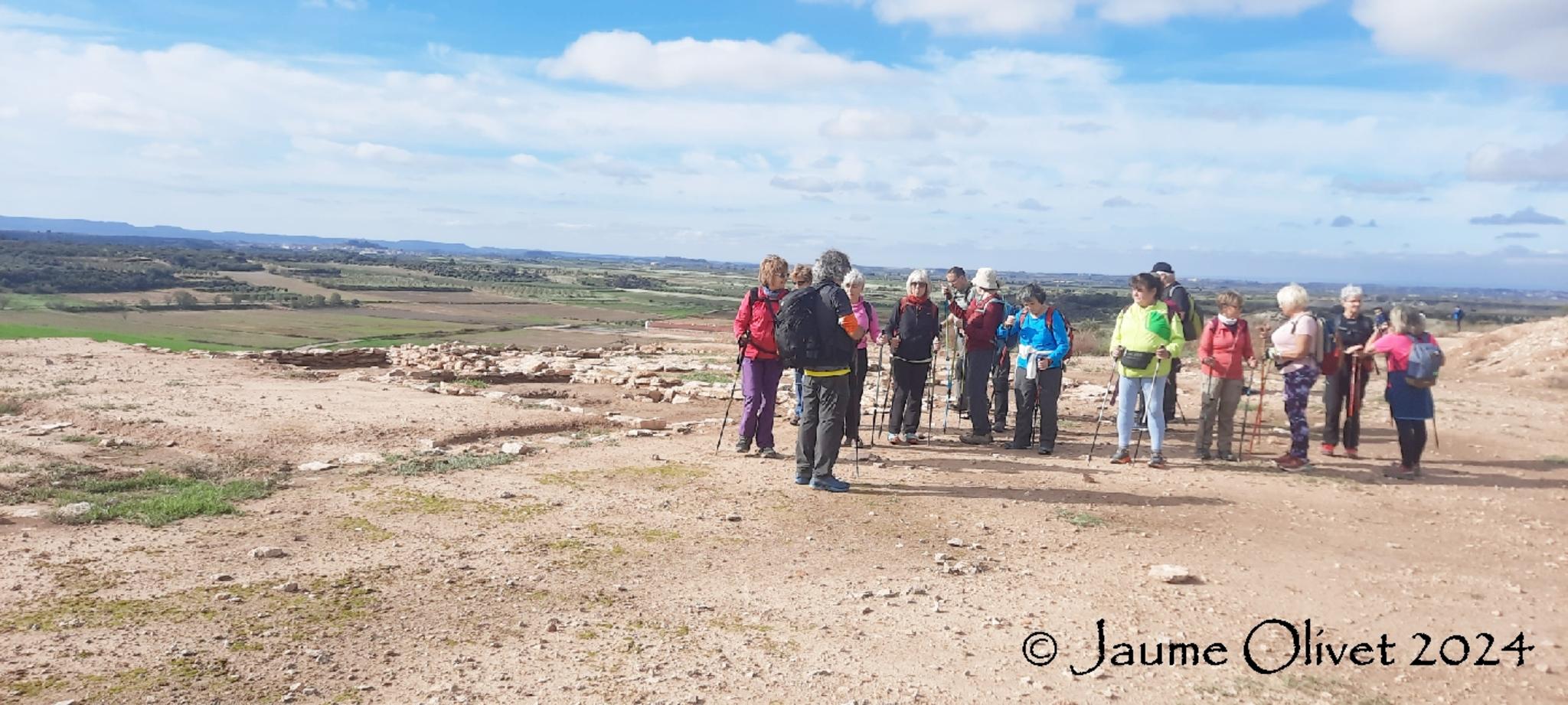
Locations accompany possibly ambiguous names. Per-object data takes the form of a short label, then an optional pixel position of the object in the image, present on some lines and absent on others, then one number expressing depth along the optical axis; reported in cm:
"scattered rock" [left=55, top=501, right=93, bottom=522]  696
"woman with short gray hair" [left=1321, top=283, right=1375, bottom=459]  1059
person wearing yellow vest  932
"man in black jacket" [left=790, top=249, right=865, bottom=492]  818
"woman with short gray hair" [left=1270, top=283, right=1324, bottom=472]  958
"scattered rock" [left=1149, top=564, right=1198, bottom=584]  604
